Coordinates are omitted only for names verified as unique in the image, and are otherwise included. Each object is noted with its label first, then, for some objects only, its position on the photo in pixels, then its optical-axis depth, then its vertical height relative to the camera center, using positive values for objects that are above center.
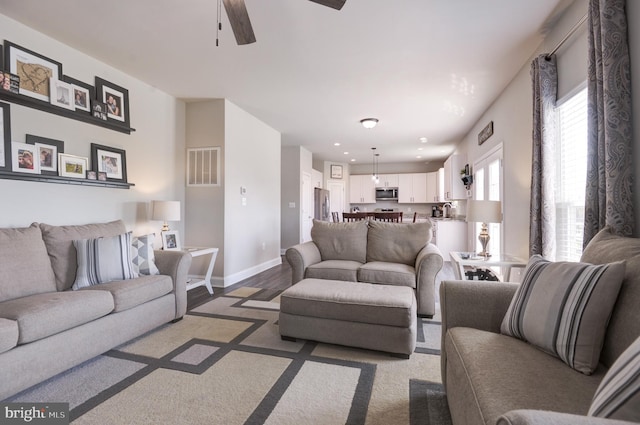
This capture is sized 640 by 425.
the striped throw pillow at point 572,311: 1.12 -0.42
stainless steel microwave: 9.35 +0.48
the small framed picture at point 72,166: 2.82 +0.43
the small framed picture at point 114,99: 3.19 +1.22
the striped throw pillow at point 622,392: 0.67 -0.43
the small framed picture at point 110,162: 3.13 +0.53
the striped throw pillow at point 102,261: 2.39 -0.42
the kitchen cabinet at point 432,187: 8.70 +0.62
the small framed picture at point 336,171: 9.25 +1.15
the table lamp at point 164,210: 3.51 -0.01
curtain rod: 2.07 +1.27
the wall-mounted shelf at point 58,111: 2.46 +0.93
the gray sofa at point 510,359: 0.91 -0.59
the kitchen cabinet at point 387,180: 9.35 +0.88
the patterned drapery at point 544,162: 2.47 +0.38
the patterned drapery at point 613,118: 1.65 +0.50
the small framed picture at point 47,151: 2.63 +0.54
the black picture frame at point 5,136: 2.40 +0.60
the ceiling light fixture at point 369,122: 4.92 +1.42
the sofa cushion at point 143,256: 2.71 -0.42
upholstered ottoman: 2.11 -0.79
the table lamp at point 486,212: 2.99 -0.04
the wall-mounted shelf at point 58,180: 2.45 +0.29
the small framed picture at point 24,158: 2.48 +0.44
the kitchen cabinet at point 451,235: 6.09 -0.55
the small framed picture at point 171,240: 3.61 -0.37
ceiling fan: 1.75 +1.20
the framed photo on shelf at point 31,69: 2.47 +1.23
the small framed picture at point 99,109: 3.09 +1.05
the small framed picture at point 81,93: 2.93 +1.18
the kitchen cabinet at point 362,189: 9.55 +0.62
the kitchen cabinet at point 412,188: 9.10 +0.61
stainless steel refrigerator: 8.09 +0.13
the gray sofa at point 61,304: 1.68 -0.64
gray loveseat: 2.92 -0.54
